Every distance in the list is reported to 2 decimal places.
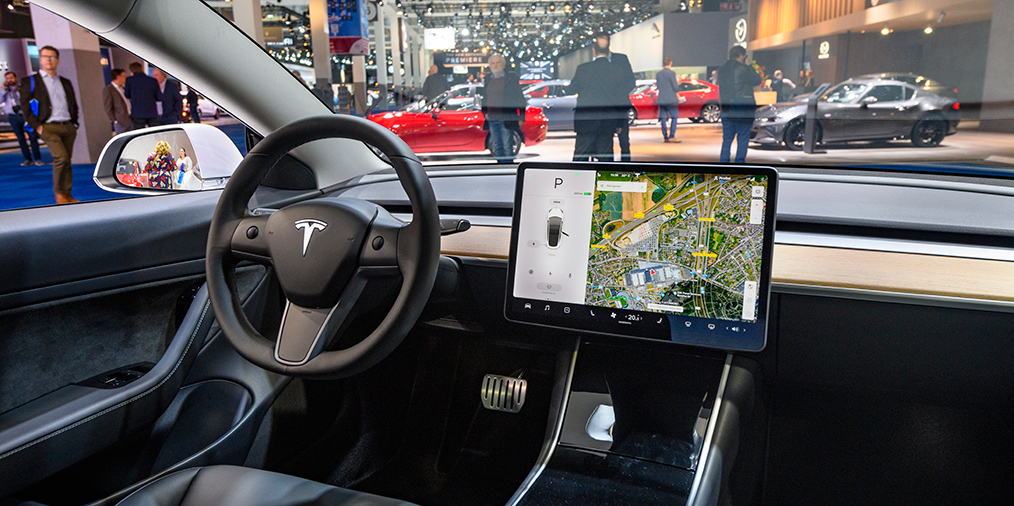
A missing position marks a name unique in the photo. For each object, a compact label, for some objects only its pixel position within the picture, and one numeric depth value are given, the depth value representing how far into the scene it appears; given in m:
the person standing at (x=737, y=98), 6.00
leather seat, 1.16
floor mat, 1.94
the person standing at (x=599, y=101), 4.52
